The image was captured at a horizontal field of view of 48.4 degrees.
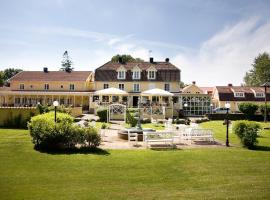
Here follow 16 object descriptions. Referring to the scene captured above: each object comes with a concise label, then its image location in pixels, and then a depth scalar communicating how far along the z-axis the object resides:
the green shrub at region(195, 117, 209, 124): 35.26
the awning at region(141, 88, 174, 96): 32.78
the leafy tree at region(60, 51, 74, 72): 93.61
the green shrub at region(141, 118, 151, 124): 31.23
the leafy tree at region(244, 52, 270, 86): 81.75
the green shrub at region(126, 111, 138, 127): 24.15
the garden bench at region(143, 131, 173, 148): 16.66
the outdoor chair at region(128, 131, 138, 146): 18.87
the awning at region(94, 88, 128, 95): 33.35
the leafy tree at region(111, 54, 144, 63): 79.31
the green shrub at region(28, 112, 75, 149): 15.26
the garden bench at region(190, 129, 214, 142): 18.97
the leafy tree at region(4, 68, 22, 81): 101.38
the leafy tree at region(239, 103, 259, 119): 40.34
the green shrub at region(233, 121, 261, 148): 16.91
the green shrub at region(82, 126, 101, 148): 15.74
